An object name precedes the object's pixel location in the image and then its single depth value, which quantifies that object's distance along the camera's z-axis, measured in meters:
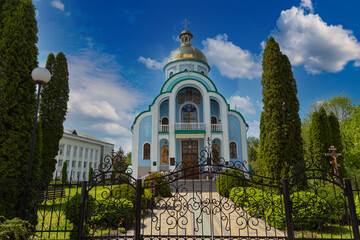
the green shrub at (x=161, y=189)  9.99
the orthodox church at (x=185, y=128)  17.58
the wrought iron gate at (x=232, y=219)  4.21
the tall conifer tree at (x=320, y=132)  12.91
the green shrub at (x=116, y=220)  5.85
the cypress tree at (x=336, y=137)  12.33
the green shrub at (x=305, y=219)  5.26
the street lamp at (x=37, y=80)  4.71
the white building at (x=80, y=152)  33.59
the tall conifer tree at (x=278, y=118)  8.52
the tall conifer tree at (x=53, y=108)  10.32
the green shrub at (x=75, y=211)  4.58
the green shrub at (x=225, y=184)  10.04
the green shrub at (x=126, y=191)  7.72
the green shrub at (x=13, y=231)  3.62
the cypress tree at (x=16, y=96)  5.13
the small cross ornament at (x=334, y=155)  10.59
